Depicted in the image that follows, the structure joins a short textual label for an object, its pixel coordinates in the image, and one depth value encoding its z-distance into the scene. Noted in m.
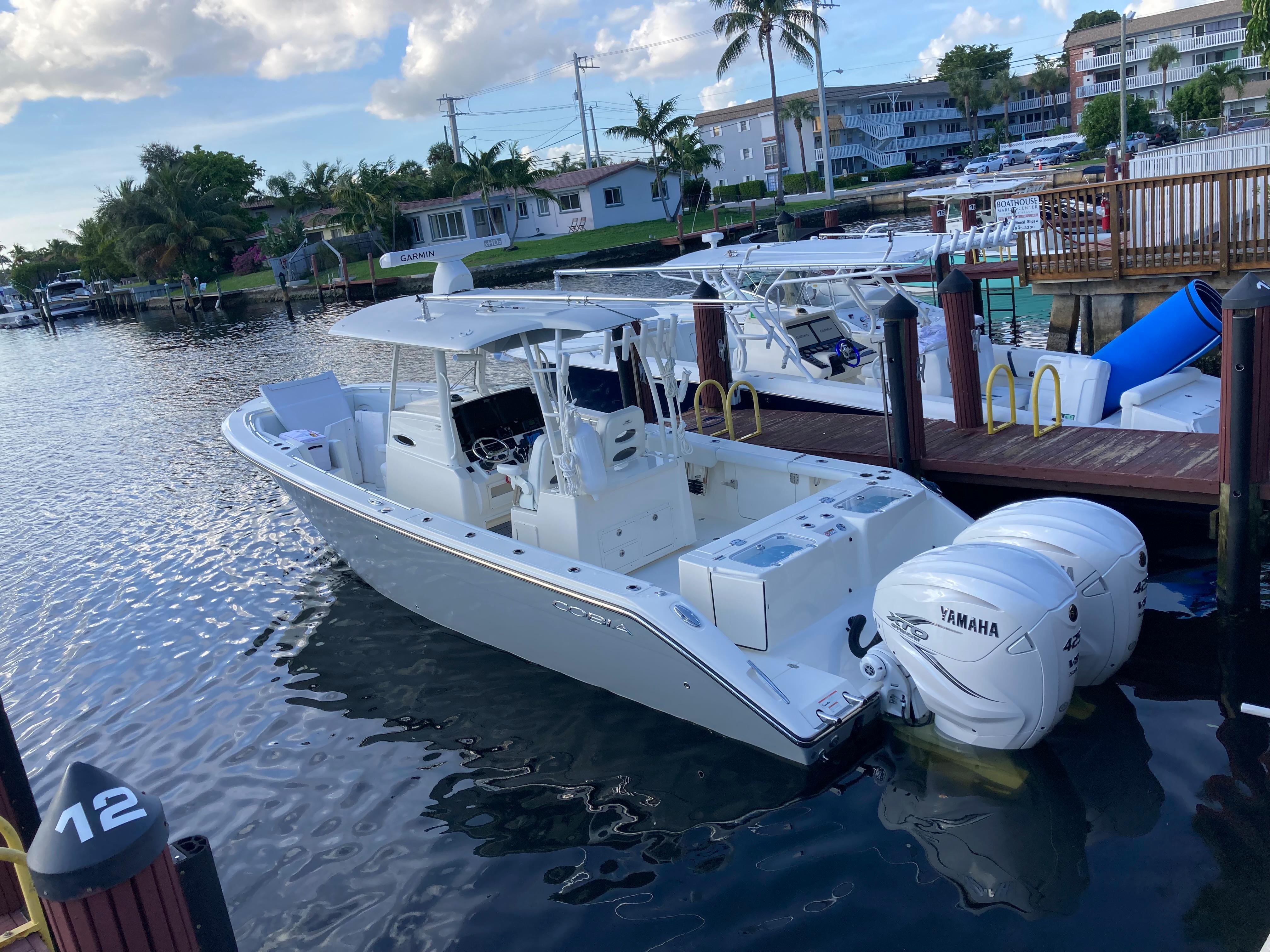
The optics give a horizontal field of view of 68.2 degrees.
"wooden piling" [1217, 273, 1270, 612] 5.73
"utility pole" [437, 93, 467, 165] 57.72
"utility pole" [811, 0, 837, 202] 44.00
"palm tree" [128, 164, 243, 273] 55.50
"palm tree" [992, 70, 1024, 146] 69.44
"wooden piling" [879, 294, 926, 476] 7.48
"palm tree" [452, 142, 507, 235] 43.06
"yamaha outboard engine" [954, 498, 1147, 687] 4.74
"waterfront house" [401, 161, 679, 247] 47.16
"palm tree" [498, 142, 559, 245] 43.72
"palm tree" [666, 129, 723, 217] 45.38
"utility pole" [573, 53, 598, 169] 61.25
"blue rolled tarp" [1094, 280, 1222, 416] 8.78
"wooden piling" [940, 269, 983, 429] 8.01
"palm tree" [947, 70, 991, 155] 67.06
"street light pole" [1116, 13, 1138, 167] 32.41
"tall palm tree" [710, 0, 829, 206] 43.50
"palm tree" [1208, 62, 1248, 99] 48.66
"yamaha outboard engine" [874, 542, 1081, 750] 4.20
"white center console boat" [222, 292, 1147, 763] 4.44
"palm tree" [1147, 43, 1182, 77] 59.81
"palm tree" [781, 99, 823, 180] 55.12
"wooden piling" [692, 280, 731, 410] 9.88
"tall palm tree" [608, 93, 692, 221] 45.34
